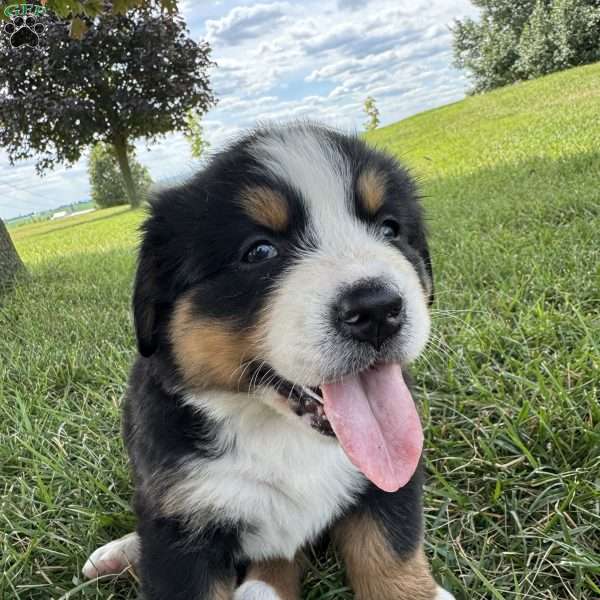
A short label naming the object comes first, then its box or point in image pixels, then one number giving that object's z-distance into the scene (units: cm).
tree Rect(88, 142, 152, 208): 3288
